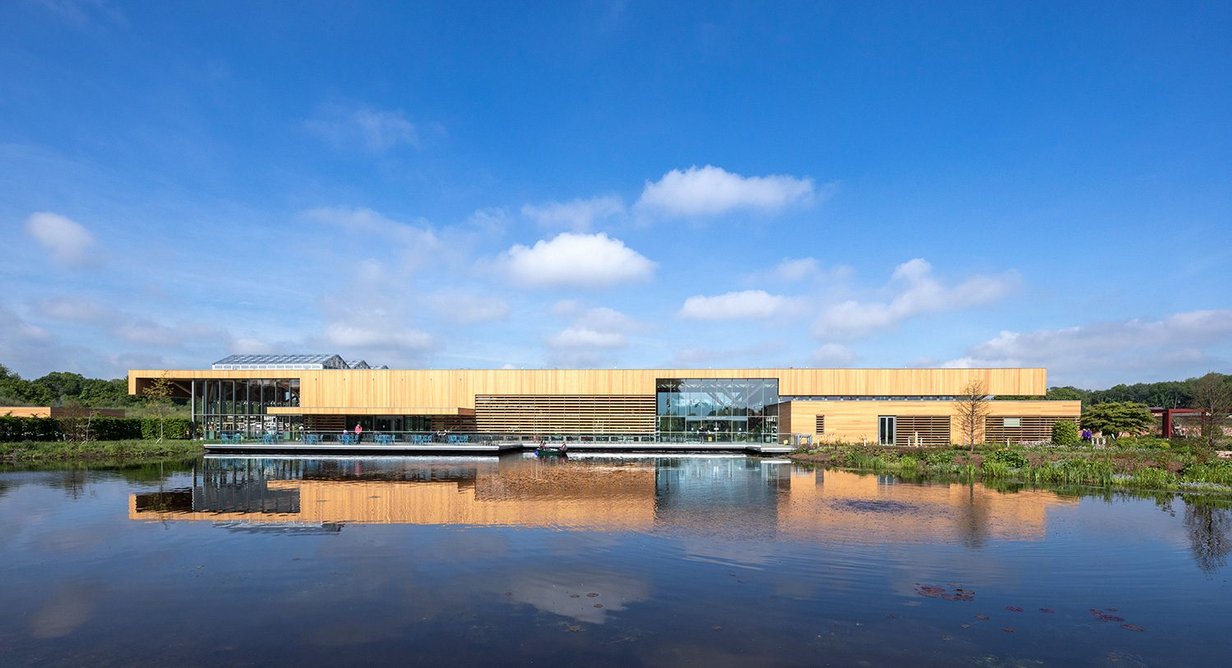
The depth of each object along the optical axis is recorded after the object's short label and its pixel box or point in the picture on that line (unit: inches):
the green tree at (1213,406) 1182.0
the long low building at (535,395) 1788.9
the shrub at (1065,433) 1593.3
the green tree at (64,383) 3675.2
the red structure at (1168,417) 1848.4
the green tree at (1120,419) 1825.8
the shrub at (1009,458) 1093.1
